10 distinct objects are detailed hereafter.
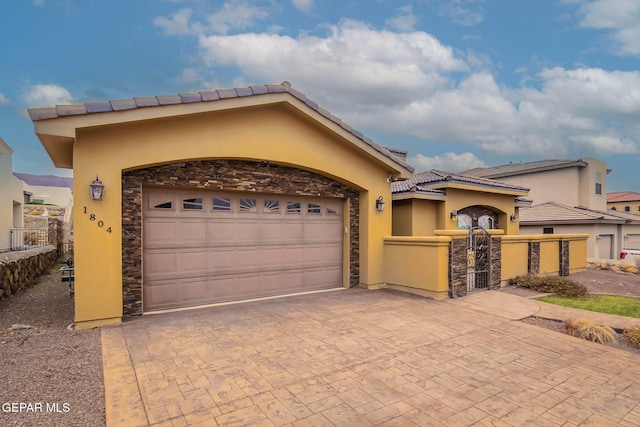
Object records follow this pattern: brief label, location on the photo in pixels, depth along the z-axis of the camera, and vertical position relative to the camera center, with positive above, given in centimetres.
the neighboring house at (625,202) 4953 +153
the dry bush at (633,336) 577 -221
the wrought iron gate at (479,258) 1045 -145
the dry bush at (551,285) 993 -230
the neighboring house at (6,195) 1489 +82
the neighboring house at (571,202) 2095 +82
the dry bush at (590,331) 586 -218
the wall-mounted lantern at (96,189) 639 +44
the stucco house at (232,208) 654 +10
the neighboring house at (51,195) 3625 +196
